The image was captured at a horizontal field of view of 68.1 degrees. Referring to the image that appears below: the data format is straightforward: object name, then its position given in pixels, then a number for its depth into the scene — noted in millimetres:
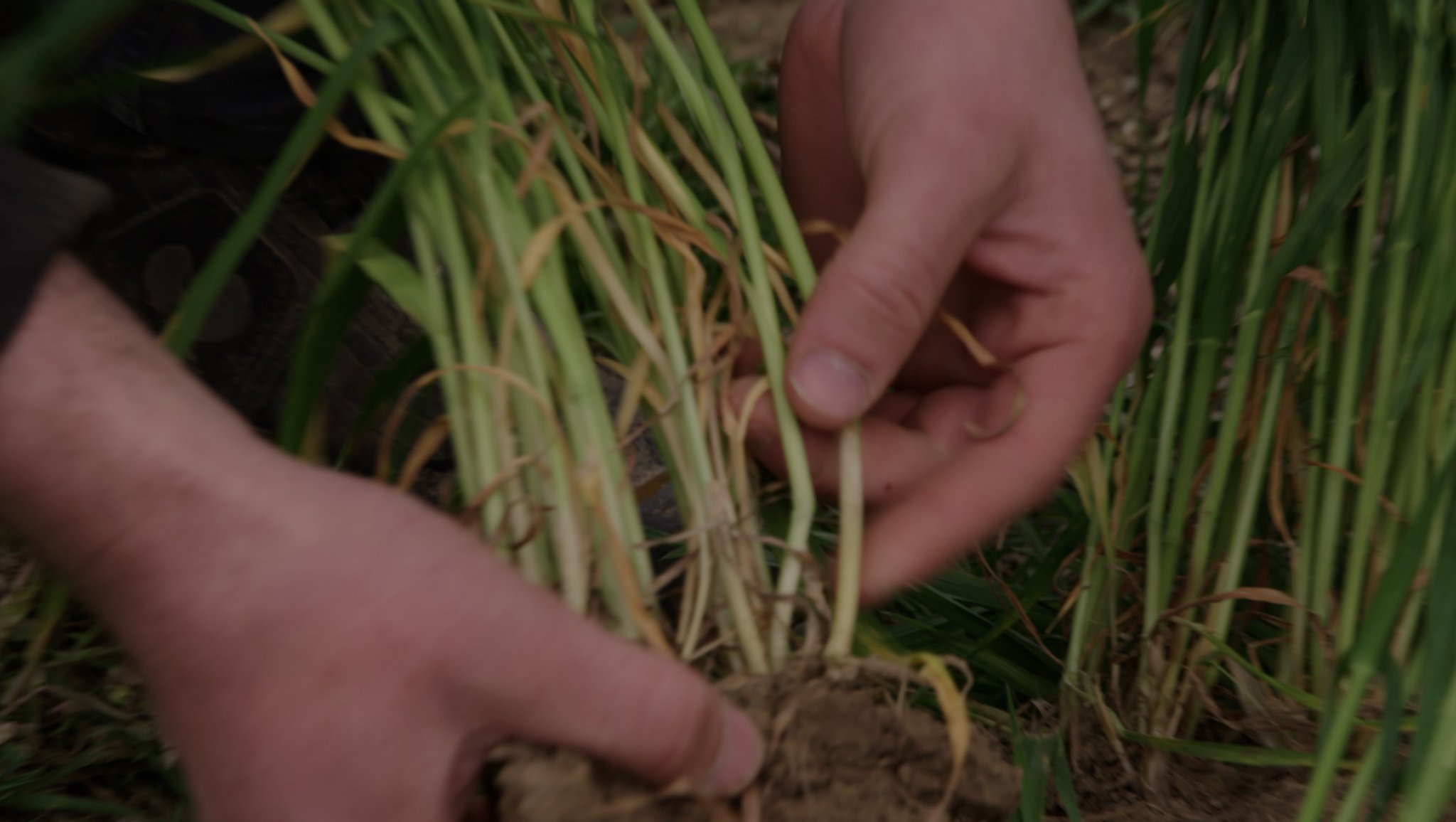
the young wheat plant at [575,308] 653
